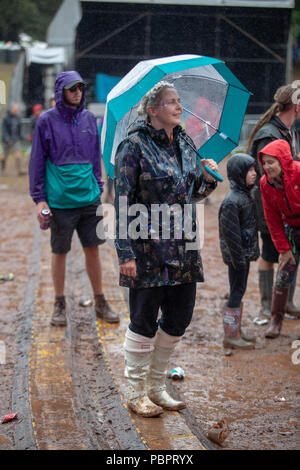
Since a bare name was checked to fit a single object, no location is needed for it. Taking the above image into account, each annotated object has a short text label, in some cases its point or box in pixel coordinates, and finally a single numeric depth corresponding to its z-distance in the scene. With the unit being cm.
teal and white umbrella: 738
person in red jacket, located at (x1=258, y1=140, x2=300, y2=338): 896
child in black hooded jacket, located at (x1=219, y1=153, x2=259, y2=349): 926
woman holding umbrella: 673
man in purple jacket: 980
